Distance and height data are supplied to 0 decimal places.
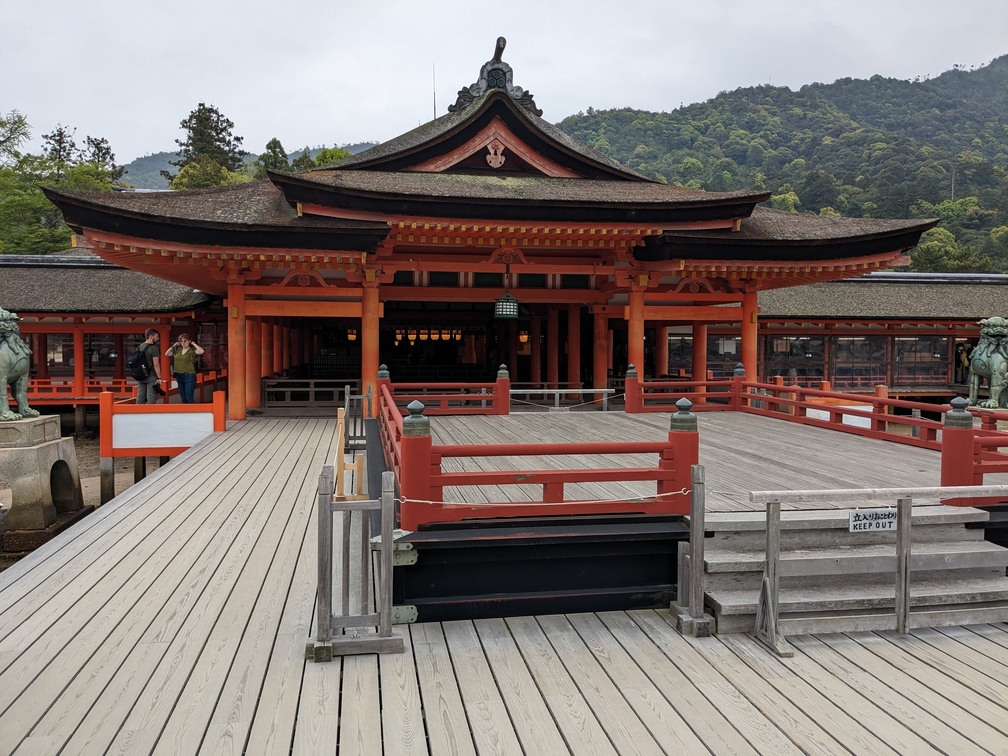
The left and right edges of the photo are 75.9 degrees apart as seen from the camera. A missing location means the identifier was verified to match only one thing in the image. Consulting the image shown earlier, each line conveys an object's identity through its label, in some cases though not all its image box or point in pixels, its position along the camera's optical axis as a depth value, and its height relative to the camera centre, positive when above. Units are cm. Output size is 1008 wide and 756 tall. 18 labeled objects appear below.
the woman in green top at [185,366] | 1432 -41
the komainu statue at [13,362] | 1280 -31
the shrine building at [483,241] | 1434 +259
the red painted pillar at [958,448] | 636 -95
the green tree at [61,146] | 5469 +1736
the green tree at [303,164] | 4769 +1406
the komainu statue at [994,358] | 1138 -9
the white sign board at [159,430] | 1342 -173
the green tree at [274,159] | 5026 +1536
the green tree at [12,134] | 3962 +1311
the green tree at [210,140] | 6183 +2067
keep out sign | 529 -139
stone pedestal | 1359 -261
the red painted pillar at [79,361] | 2412 -53
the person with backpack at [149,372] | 1432 -55
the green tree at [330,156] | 4886 +1496
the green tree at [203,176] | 5078 +1370
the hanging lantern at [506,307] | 1502 +99
